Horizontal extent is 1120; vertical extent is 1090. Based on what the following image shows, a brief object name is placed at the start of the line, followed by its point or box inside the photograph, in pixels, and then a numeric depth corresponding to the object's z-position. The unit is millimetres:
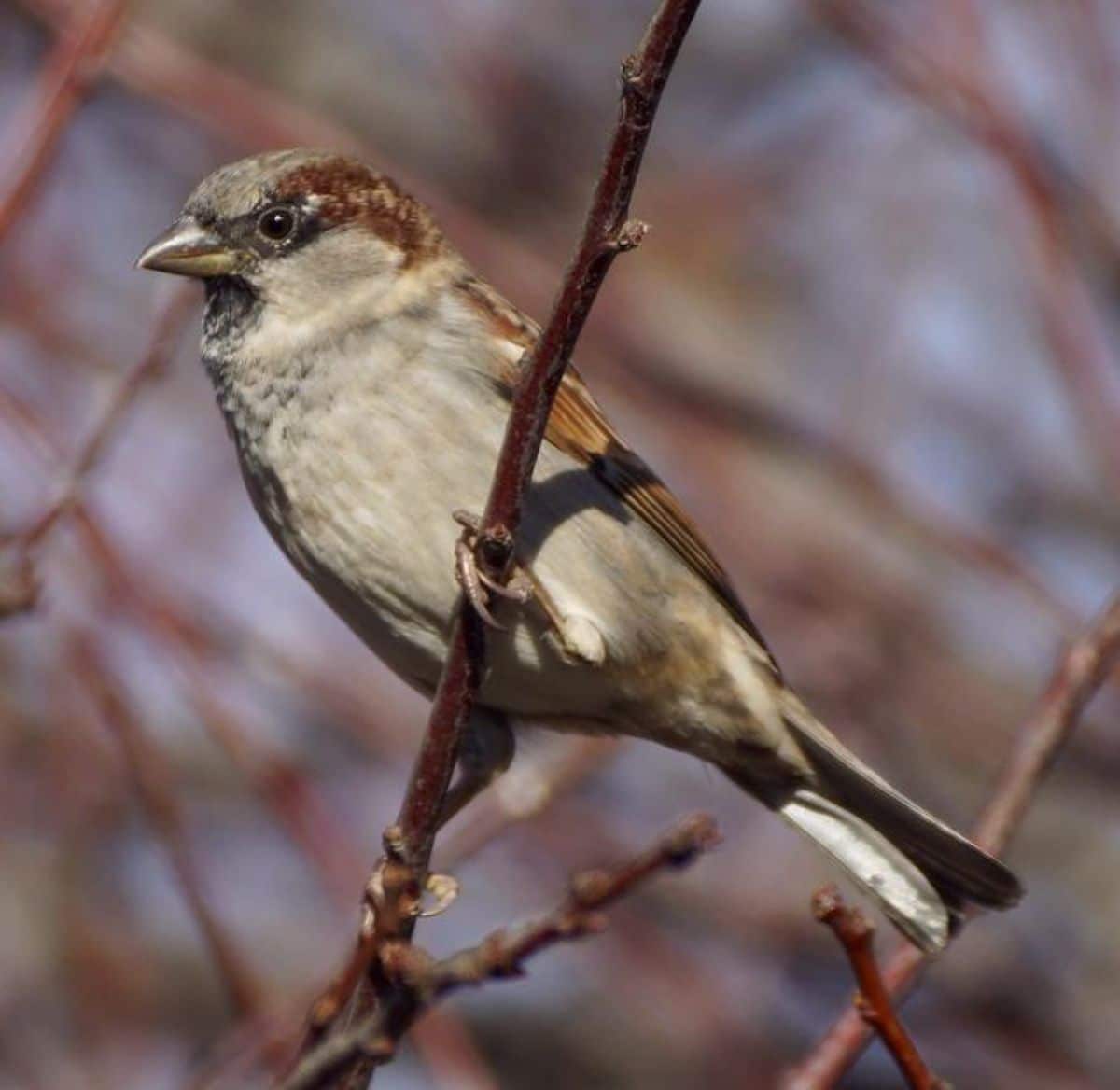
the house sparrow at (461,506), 7113
